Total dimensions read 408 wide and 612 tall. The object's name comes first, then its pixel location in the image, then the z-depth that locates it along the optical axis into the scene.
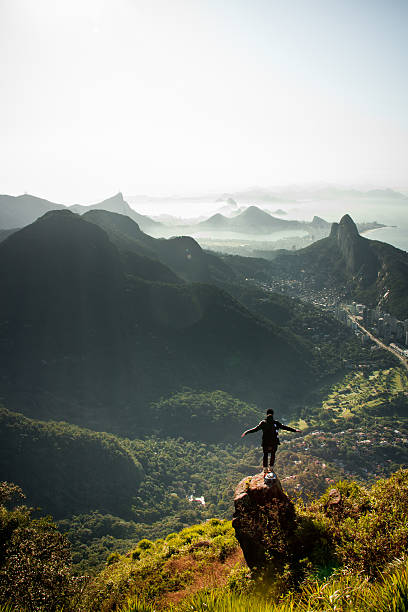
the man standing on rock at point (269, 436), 11.55
